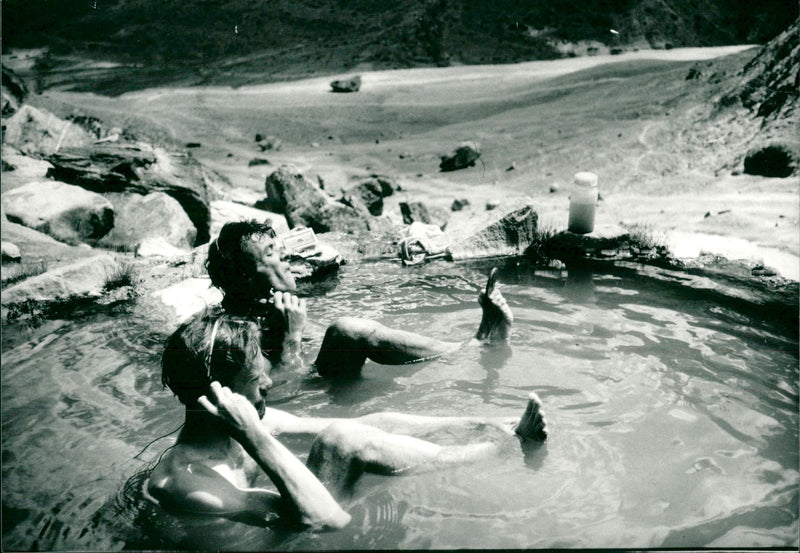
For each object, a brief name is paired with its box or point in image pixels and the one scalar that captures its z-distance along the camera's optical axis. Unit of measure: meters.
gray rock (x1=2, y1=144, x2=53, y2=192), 7.03
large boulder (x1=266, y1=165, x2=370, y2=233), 7.13
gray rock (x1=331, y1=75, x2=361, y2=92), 14.26
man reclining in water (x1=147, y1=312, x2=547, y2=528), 2.63
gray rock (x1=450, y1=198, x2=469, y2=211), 8.38
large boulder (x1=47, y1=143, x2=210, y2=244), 7.05
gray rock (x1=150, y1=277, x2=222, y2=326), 5.08
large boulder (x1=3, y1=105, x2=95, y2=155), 8.78
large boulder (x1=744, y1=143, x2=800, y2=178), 7.70
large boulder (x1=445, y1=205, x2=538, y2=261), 6.25
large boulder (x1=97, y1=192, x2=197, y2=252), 6.64
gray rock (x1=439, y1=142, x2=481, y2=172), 10.30
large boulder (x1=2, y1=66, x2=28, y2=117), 10.44
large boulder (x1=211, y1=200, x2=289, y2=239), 7.18
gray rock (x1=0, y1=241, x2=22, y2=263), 5.19
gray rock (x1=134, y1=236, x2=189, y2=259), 6.23
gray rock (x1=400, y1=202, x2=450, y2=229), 7.30
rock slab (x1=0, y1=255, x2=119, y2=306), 4.77
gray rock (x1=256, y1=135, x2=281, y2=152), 11.87
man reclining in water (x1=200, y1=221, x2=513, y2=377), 3.88
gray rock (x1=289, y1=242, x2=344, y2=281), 5.84
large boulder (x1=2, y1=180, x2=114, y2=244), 6.24
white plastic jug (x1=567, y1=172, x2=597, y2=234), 5.98
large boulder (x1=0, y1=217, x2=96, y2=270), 5.48
